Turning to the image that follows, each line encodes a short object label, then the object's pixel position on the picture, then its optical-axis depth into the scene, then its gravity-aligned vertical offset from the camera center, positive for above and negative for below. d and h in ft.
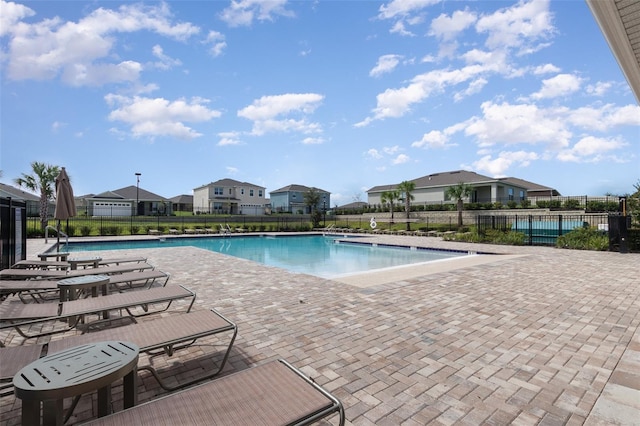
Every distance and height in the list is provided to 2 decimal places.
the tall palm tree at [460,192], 96.02 +6.45
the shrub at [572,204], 94.44 +2.58
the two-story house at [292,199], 174.19 +8.28
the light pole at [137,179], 118.01 +13.45
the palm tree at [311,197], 154.61 +8.24
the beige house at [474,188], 118.32 +10.47
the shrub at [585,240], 42.39 -3.84
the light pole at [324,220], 106.50 -2.28
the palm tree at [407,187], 103.67 +8.82
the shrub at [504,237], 52.60 -4.23
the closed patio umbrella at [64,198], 24.03 +1.27
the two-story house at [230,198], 155.53 +8.10
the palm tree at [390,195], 118.62 +6.86
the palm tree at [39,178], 75.56 +8.79
